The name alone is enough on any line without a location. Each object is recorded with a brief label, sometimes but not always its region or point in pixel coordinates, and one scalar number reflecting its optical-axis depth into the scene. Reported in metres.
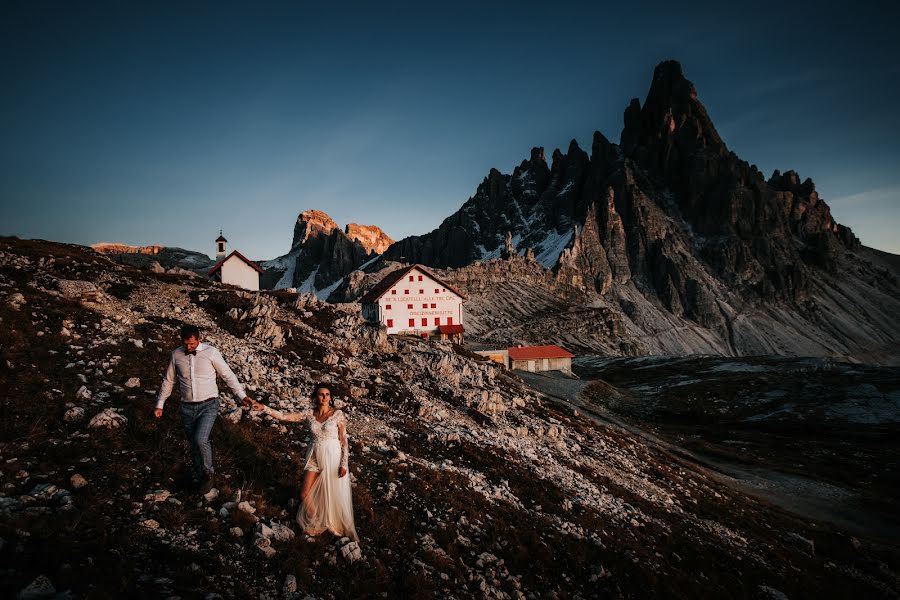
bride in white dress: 9.03
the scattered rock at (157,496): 8.56
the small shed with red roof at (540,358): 73.56
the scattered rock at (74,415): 10.60
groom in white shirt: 9.44
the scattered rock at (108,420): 10.59
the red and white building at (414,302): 73.75
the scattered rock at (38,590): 5.72
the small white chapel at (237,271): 56.25
